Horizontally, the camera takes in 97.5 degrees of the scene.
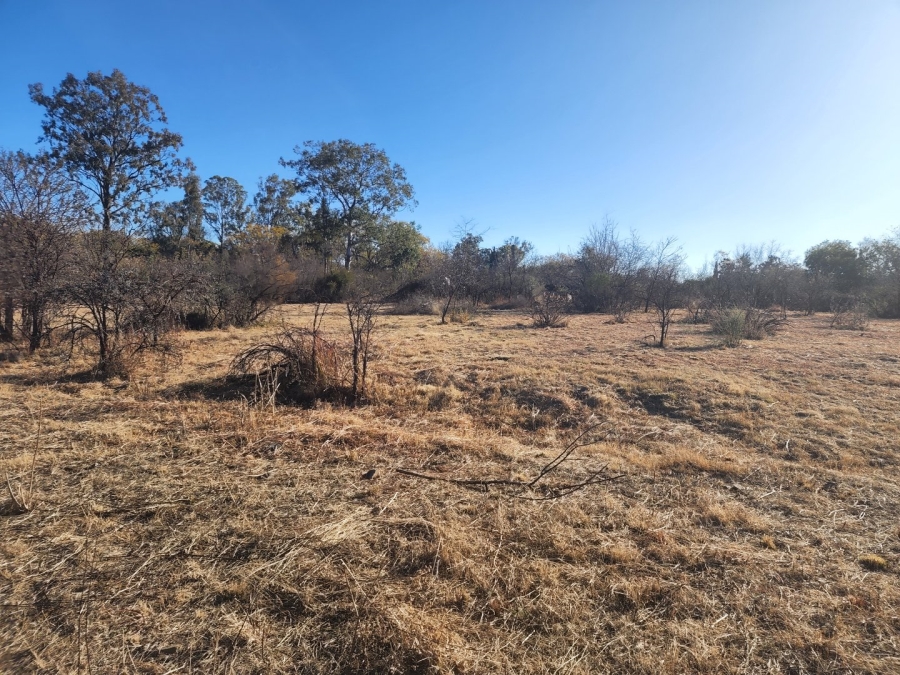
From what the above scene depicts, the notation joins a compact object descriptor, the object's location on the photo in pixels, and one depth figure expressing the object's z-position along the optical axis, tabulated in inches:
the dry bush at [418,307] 711.7
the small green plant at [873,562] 89.6
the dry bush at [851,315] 558.8
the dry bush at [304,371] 198.5
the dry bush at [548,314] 545.3
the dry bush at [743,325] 414.9
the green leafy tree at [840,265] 1009.7
